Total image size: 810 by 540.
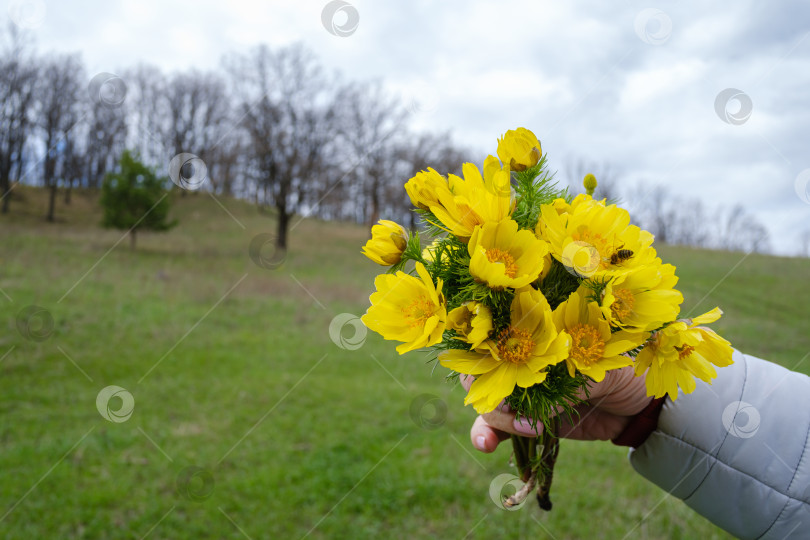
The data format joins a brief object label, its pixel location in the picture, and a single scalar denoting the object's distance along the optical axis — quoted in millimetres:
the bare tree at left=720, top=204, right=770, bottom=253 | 37697
